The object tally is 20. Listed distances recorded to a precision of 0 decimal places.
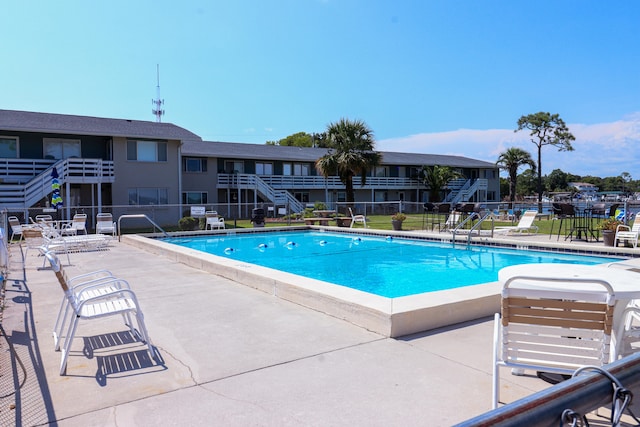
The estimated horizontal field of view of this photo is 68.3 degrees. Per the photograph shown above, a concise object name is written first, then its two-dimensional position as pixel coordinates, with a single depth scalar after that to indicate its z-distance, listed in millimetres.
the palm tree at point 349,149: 30891
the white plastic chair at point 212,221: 20562
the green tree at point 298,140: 68500
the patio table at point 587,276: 3389
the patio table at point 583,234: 15391
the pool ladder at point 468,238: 15238
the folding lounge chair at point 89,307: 4141
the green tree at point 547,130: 52875
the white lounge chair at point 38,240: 11062
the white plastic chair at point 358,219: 21828
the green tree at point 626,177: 113388
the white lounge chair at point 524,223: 17316
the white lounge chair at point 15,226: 15409
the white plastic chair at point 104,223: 16586
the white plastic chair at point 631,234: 12476
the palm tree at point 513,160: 48375
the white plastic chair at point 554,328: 2957
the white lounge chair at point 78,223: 16097
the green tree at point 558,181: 112000
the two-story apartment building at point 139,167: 23531
